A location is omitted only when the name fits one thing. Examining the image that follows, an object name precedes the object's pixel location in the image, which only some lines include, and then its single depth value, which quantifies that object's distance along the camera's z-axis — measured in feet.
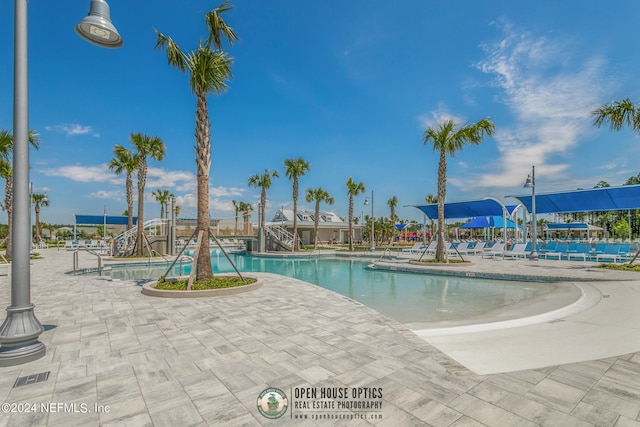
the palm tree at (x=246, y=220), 90.17
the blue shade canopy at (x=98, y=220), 141.59
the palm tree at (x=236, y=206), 176.45
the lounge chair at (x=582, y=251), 54.81
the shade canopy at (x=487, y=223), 101.24
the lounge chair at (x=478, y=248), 68.59
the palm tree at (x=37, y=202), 125.18
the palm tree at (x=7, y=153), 44.52
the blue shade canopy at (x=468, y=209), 81.09
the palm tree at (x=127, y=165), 67.87
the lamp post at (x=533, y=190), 55.52
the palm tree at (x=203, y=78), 27.07
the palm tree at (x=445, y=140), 46.09
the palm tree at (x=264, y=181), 102.68
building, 130.52
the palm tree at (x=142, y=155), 60.75
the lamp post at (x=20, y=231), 11.44
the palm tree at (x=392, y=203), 161.79
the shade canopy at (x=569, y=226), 134.35
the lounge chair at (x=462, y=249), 73.13
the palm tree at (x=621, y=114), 38.09
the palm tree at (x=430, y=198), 165.73
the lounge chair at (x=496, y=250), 63.55
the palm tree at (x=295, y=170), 93.97
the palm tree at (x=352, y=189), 99.71
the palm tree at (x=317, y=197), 98.85
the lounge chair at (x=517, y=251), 61.48
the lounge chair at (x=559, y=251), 58.13
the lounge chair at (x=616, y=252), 50.58
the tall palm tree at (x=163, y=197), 137.94
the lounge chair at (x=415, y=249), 78.69
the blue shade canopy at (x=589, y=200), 55.11
